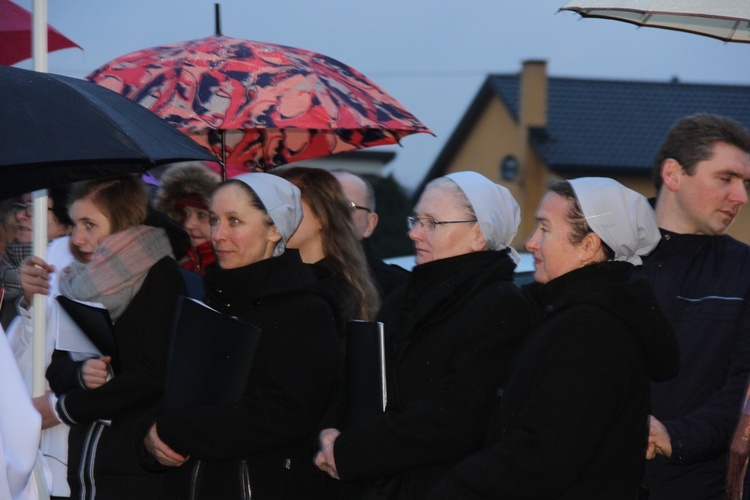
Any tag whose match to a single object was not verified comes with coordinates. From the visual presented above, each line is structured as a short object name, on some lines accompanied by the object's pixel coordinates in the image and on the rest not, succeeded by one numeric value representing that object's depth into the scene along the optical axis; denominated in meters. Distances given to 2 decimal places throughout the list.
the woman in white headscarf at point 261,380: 8.05
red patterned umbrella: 9.57
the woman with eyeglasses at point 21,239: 11.53
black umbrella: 7.13
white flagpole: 9.19
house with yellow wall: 72.12
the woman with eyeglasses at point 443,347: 7.34
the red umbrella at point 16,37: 12.21
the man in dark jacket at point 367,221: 11.39
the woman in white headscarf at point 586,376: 6.50
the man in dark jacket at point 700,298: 7.59
